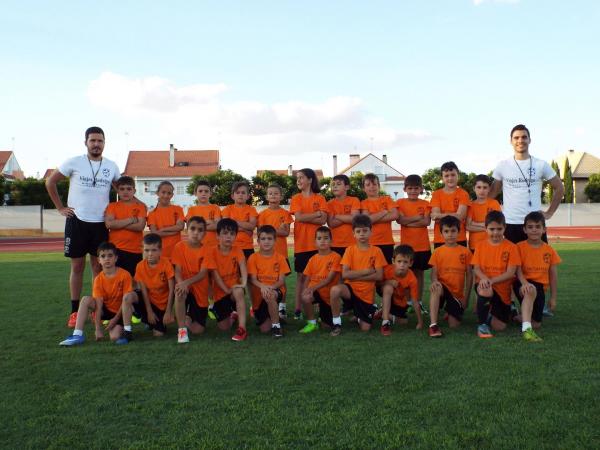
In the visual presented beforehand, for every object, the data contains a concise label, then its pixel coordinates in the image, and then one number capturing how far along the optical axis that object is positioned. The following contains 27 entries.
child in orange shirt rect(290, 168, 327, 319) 5.98
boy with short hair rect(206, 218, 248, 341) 5.43
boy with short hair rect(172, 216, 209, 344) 5.38
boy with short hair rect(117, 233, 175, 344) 5.21
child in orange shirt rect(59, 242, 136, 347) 5.02
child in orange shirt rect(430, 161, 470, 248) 5.93
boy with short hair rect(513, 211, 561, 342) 5.12
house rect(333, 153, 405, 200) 64.06
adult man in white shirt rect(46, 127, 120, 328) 5.68
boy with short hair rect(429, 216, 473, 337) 5.36
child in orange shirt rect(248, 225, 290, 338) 5.38
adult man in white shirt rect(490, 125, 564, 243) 5.71
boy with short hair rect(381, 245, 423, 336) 5.46
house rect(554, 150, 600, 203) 52.25
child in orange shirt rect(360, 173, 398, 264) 6.03
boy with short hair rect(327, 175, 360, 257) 6.09
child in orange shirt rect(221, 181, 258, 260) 6.14
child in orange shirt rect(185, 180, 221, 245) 6.27
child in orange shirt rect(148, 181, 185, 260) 6.09
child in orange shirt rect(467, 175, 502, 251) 5.88
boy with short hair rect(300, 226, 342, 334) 5.39
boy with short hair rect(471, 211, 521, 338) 5.15
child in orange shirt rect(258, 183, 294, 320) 6.01
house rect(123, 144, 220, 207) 56.34
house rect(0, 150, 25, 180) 58.34
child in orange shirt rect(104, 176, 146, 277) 5.77
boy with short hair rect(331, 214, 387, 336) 5.28
